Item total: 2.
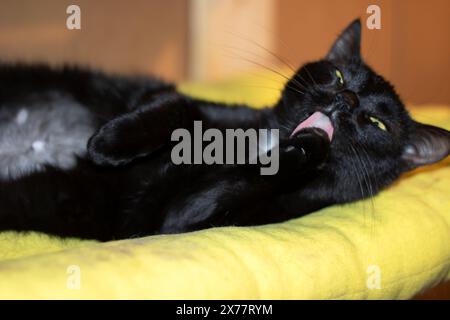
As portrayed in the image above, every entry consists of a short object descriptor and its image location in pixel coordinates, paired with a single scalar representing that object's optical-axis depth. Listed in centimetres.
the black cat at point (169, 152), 65
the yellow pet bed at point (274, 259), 56
